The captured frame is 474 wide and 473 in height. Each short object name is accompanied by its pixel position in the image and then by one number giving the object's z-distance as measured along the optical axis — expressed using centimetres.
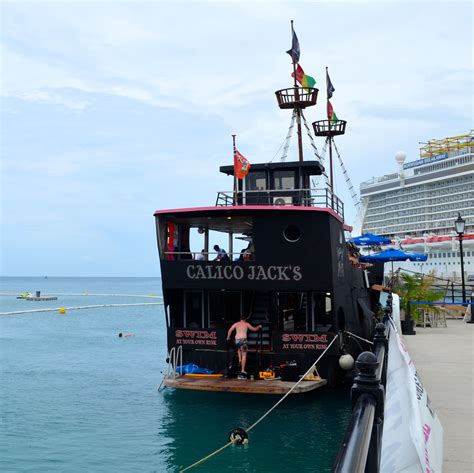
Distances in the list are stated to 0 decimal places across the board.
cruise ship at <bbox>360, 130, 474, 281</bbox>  7750
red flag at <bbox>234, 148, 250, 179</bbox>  1515
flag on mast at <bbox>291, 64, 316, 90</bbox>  1792
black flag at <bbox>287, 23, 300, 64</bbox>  1798
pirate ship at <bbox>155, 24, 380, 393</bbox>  1343
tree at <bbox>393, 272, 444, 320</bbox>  2114
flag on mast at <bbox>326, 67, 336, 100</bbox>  2665
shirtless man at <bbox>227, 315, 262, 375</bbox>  1379
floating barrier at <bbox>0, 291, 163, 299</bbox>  13446
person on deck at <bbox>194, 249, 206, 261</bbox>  1532
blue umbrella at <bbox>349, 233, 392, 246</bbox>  2983
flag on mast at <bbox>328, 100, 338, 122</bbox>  2557
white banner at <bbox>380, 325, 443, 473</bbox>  357
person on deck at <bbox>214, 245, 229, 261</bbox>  1467
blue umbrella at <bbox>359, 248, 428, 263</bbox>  2683
